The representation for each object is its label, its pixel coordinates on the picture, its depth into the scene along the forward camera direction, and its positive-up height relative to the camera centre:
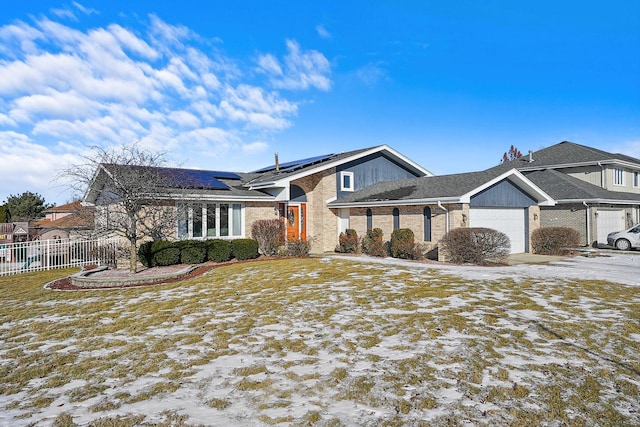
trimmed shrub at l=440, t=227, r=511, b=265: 15.37 -1.19
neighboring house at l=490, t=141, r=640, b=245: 22.50 +1.80
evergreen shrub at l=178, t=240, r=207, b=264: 15.90 -1.29
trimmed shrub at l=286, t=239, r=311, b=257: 18.50 -1.41
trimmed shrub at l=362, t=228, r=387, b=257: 19.05 -1.34
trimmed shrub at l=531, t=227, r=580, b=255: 19.12 -1.33
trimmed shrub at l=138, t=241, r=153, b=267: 15.41 -1.31
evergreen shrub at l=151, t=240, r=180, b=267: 15.34 -1.28
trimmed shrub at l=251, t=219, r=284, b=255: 18.66 -0.83
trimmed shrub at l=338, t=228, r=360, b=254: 20.75 -1.32
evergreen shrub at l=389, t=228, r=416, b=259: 17.59 -1.26
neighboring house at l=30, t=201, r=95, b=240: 15.78 -0.17
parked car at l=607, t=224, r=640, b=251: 20.95 -1.46
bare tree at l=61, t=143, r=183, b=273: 13.59 +1.26
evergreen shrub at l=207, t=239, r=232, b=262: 16.64 -1.32
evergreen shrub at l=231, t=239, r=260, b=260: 17.22 -1.29
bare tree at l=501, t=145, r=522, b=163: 65.30 +10.22
